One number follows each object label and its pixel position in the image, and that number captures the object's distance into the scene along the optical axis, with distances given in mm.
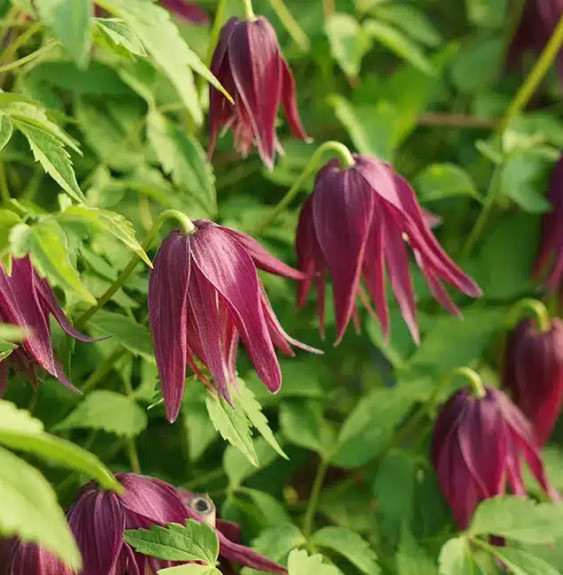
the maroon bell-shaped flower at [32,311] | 579
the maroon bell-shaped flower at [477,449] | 663
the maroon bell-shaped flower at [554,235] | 740
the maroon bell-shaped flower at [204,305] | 585
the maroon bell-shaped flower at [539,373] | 718
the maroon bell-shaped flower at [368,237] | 629
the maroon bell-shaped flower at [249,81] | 641
